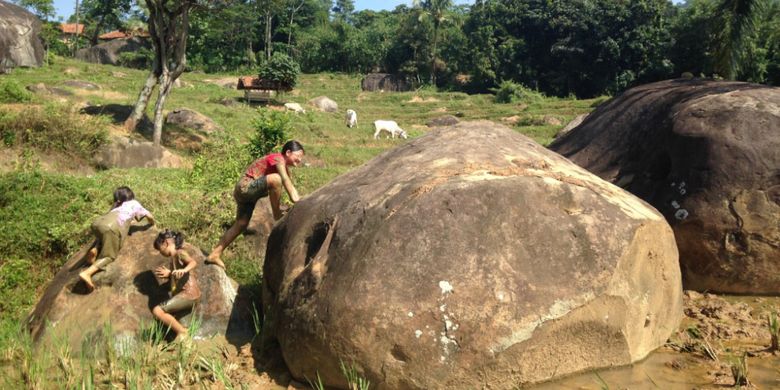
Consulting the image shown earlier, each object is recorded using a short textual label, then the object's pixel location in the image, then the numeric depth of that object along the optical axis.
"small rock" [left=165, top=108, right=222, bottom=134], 18.16
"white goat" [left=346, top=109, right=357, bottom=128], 25.35
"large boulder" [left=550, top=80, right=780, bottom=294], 5.87
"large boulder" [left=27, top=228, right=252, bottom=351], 4.97
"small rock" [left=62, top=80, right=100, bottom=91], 22.91
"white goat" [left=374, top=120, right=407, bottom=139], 22.86
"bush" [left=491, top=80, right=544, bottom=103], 37.22
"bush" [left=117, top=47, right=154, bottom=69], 40.12
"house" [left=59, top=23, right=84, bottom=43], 49.09
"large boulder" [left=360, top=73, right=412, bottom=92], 44.41
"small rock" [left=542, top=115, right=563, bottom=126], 27.11
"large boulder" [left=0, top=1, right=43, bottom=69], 23.42
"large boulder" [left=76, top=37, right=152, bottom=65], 41.31
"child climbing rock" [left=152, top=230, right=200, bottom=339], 4.98
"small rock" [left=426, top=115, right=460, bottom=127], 28.27
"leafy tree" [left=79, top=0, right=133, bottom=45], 39.52
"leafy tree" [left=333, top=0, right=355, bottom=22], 68.38
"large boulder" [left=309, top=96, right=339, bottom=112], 30.84
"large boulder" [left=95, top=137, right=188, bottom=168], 11.84
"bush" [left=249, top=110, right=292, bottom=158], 12.59
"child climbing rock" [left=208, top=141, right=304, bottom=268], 5.76
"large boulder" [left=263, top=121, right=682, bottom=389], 3.75
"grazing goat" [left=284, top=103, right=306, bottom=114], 26.46
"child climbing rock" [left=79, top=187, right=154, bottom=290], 5.23
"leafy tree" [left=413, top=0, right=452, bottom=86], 45.79
